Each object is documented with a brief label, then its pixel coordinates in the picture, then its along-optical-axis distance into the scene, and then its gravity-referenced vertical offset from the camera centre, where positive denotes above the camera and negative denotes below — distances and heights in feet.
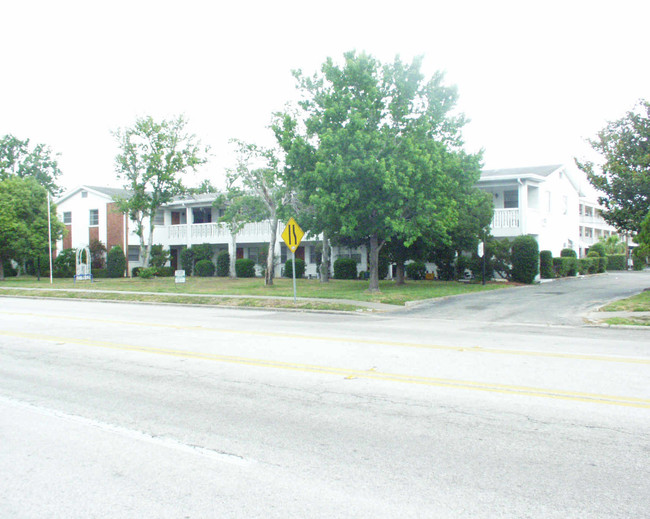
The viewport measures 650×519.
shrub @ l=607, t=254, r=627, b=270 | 181.27 -1.12
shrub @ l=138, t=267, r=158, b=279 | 132.05 -1.31
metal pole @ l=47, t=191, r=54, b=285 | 137.36 +12.49
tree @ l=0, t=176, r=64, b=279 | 142.72 +11.87
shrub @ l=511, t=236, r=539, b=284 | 102.32 +0.17
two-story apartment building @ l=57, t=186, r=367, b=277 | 142.51 +9.55
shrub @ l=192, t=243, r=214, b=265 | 147.33 +3.42
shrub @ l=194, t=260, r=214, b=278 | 144.77 -0.57
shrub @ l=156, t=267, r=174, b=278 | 148.25 -1.39
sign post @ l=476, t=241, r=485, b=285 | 94.73 +2.04
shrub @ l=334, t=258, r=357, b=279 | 125.49 -1.04
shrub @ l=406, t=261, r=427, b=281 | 116.47 -1.60
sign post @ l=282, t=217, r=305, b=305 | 71.05 +3.62
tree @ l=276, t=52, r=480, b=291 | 72.43 +14.13
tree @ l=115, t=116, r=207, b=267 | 128.36 +22.78
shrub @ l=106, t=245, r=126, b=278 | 153.89 +1.10
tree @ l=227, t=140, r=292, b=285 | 100.22 +14.25
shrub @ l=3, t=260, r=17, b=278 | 180.15 -0.29
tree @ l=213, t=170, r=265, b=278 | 103.86 +10.76
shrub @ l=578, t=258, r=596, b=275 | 128.60 -1.47
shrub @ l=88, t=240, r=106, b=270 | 159.43 +3.65
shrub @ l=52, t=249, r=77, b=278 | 159.33 +1.41
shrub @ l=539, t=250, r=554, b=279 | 109.89 -0.64
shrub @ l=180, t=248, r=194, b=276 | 149.56 +1.65
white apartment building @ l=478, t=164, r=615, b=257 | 110.42 +11.49
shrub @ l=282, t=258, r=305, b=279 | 135.74 -1.03
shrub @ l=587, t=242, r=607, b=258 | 161.49 +2.77
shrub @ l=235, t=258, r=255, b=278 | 139.23 -0.70
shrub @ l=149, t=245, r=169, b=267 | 149.28 +2.66
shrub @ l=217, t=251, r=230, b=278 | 143.33 +0.31
